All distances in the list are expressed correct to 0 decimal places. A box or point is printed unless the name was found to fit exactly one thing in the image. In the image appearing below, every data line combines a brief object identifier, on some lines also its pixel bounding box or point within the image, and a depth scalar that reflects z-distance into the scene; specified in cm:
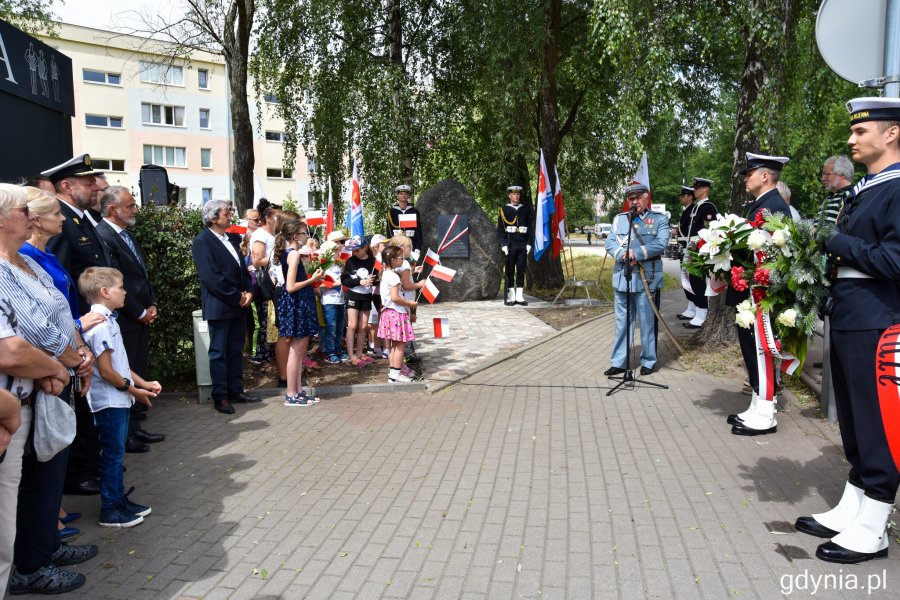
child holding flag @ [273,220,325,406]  676
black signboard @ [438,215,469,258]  1468
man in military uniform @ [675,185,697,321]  1145
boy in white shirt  414
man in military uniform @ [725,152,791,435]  571
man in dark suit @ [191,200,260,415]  646
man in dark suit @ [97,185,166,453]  557
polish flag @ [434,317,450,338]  760
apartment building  4294
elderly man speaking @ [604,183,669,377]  786
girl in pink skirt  736
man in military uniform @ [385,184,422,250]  1340
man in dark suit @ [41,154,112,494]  477
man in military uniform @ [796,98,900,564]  345
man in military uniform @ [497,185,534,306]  1397
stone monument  1474
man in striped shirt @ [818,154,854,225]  659
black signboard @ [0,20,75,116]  626
